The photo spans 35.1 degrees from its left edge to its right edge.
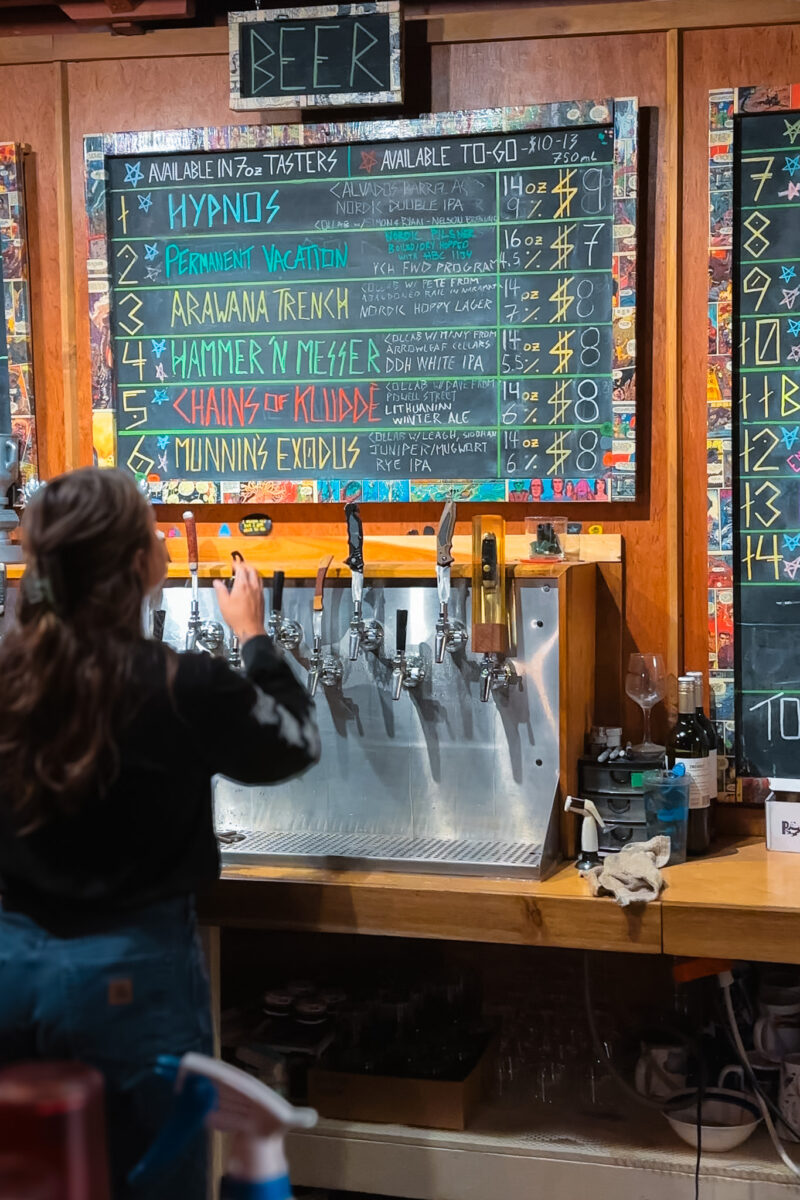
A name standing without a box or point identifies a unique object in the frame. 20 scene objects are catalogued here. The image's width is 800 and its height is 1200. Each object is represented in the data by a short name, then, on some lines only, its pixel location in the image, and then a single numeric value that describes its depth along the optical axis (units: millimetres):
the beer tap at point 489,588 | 2500
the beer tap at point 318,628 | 2609
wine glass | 2699
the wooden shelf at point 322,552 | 2721
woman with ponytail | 1595
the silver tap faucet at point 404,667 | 2578
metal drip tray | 2402
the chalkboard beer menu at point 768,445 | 2814
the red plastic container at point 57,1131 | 1272
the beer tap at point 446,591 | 2477
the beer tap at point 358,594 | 2529
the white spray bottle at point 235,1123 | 1450
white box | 2668
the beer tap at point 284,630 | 2623
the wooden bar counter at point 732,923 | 2232
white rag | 2268
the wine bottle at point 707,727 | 2652
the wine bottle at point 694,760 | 2594
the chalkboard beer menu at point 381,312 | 2912
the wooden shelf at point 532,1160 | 2420
